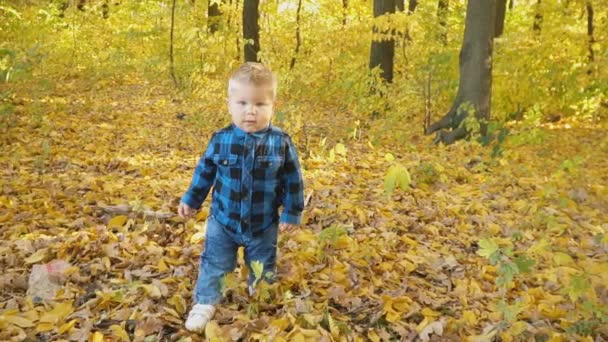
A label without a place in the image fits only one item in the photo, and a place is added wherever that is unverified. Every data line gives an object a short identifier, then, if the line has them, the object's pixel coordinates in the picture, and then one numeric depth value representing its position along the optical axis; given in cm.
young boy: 272
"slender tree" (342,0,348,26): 1702
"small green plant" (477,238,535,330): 273
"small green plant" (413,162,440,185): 611
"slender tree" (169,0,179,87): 1224
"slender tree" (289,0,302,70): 1475
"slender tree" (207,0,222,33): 1560
